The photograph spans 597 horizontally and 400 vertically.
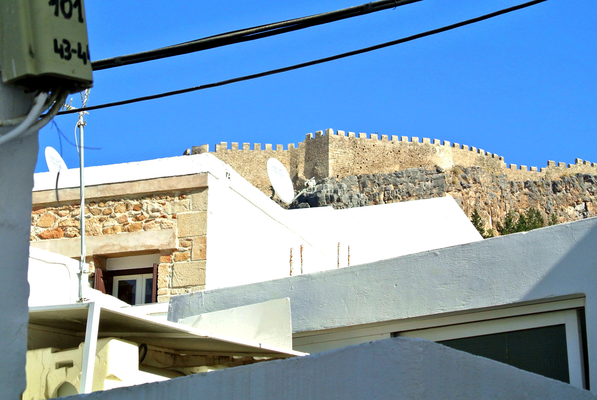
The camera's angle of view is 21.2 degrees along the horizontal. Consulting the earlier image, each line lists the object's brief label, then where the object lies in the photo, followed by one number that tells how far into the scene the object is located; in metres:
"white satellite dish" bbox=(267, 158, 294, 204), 27.33
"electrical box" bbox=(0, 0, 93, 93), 5.71
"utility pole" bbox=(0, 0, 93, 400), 5.70
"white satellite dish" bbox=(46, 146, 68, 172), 22.40
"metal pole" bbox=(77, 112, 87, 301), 19.05
